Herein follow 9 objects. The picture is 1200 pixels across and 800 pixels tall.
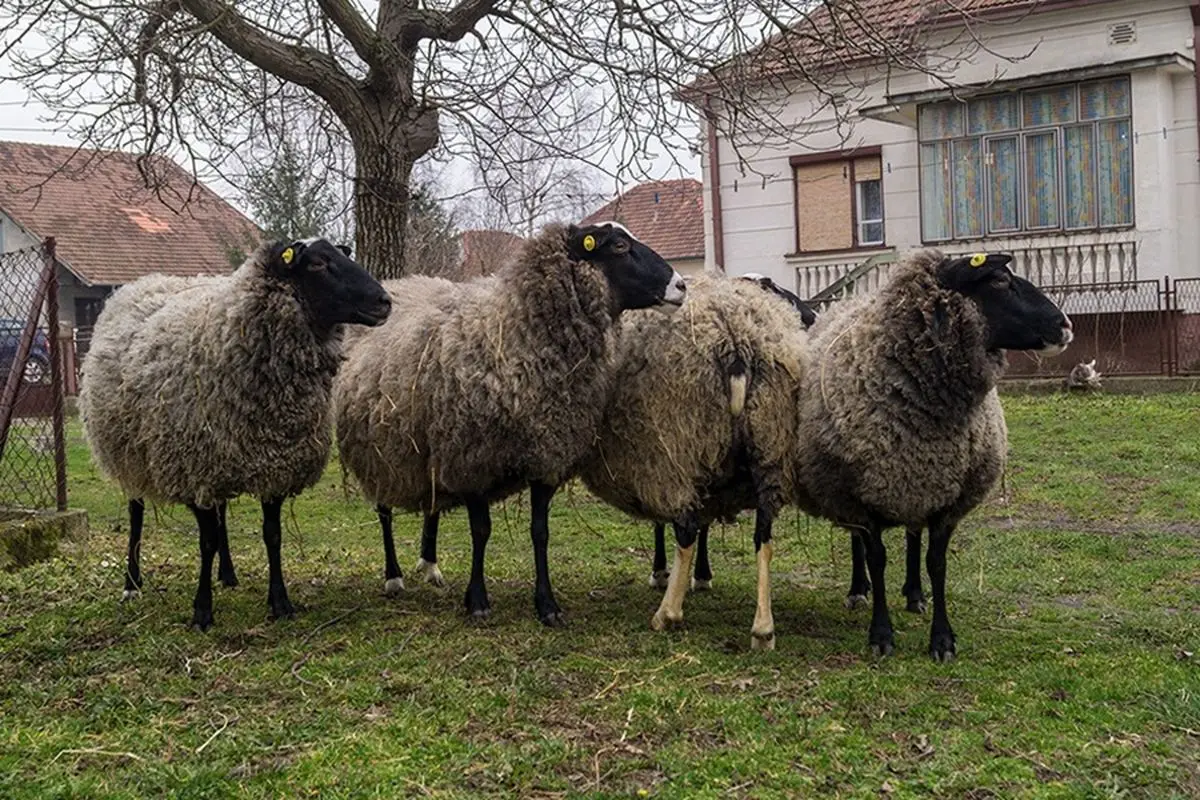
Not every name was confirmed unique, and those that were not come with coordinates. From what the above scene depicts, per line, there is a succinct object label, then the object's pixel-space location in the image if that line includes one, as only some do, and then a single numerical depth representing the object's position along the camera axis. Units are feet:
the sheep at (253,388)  19.79
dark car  28.70
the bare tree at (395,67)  28.86
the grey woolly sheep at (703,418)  19.62
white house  51.24
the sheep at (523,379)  19.97
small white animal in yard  48.19
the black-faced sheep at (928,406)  18.38
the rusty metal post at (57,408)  27.40
